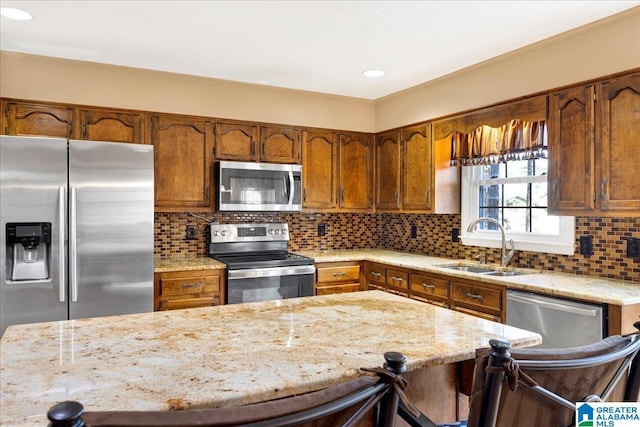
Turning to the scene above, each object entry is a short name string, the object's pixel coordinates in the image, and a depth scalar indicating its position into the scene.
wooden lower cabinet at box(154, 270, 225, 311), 3.21
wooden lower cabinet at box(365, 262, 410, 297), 3.55
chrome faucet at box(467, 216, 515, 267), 3.21
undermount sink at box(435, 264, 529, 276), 3.15
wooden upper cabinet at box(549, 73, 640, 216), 2.37
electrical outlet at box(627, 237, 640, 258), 2.55
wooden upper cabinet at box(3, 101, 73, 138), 3.15
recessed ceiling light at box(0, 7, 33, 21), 2.41
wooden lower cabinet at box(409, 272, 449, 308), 3.16
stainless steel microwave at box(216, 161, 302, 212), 3.70
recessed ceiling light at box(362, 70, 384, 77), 3.54
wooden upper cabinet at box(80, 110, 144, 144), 3.35
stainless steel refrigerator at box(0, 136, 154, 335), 2.66
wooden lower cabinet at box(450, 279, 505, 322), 2.75
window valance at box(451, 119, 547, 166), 3.09
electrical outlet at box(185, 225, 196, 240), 3.87
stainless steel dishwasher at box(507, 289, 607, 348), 2.20
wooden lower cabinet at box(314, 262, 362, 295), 3.82
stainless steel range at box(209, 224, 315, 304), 3.42
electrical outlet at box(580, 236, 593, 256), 2.81
